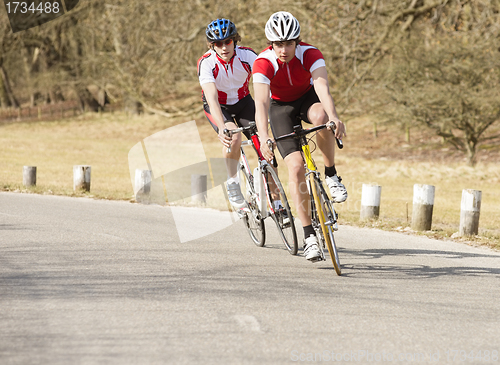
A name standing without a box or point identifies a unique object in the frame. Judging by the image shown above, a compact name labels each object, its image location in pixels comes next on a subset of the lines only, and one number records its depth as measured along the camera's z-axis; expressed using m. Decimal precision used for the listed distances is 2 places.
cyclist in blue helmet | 13.08
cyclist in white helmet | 11.31
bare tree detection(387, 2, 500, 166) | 38.19
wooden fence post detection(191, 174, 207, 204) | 23.06
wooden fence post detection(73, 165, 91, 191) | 24.72
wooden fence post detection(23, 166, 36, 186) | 25.48
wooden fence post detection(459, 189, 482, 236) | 17.22
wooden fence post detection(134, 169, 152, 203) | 23.42
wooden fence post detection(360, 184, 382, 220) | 19.58
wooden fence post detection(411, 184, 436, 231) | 18.02
